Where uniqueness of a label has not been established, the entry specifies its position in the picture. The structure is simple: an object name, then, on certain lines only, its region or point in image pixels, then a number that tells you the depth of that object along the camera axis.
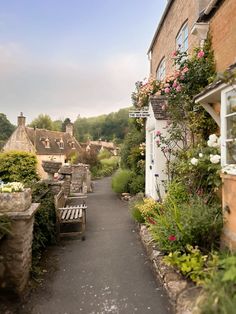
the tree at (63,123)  69.66
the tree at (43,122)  56.59
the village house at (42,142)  31.28
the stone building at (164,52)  7.93
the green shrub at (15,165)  14.50
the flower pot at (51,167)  8.77
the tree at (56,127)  59.42
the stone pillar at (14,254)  3.60
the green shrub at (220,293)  2.04
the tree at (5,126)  62.77
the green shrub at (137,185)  11.62
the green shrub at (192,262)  3.16
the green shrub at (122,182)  12.59
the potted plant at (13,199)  3.76
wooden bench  6.31
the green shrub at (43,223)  4.95
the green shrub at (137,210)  6.95
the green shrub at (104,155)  30.36
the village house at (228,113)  3.61
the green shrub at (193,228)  3.83
